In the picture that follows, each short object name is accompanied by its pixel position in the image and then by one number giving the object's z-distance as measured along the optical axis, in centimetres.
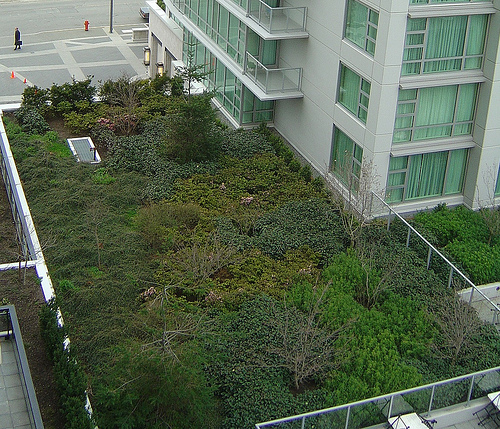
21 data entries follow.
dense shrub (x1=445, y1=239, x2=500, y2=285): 2258
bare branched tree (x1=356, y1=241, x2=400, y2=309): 2078
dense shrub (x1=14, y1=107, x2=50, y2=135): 2944
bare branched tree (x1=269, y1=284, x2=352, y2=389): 1762
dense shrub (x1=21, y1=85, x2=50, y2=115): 3084
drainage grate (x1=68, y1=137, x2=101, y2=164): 2761
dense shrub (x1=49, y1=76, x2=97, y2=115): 3097
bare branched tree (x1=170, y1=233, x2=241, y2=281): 2061
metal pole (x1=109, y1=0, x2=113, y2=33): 4784
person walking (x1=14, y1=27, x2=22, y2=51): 4344
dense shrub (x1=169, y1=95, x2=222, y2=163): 2684
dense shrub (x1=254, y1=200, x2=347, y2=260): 2261
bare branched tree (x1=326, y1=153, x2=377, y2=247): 2269
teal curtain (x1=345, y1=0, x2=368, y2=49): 2405
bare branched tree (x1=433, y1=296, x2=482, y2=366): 1841
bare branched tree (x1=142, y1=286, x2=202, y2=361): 1562
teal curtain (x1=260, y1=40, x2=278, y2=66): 2978
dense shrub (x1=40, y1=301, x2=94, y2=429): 1538
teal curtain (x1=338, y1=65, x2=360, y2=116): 2498
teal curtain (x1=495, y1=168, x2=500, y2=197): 2617
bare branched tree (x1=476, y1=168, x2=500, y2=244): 2400
